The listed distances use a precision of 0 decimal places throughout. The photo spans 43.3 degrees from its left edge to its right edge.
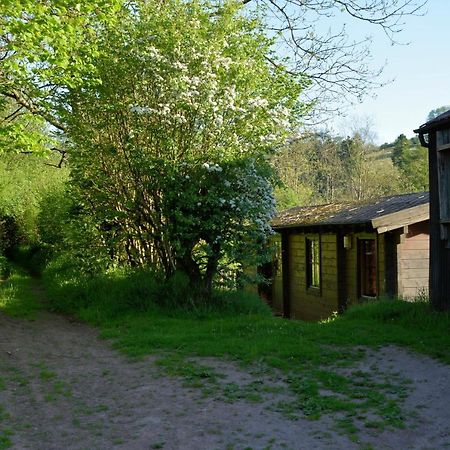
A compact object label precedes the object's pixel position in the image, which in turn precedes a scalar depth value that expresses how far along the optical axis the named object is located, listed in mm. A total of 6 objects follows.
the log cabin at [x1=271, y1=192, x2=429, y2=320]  12664
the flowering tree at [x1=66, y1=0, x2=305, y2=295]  11297
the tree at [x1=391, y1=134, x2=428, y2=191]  41562
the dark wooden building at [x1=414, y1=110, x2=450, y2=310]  9523
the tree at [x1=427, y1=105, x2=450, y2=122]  78550
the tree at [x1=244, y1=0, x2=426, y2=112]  16594
